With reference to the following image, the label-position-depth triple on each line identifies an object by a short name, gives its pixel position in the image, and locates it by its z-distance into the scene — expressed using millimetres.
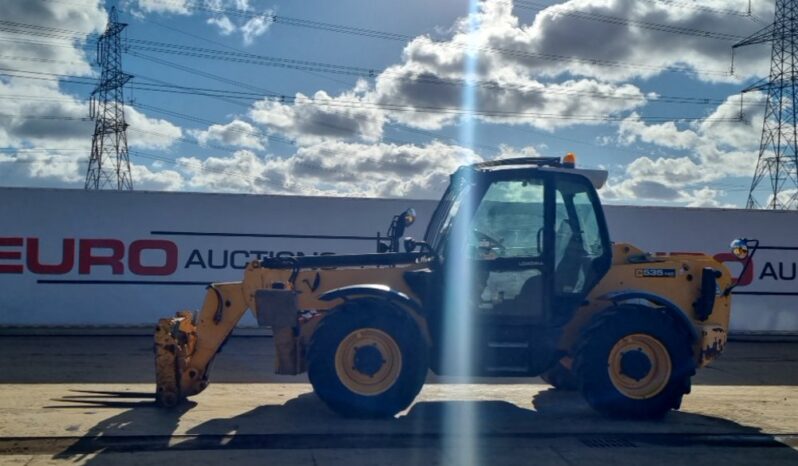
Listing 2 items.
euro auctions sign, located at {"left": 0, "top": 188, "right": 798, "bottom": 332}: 15586
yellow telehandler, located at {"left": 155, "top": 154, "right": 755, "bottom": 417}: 7738
